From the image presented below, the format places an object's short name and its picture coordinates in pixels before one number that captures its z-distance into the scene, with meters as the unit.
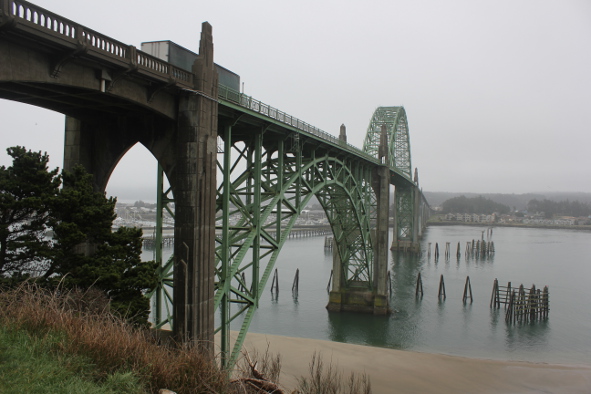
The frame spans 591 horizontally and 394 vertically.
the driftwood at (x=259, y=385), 8.79
